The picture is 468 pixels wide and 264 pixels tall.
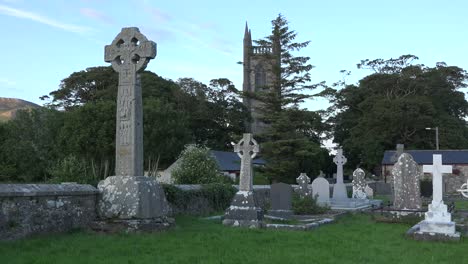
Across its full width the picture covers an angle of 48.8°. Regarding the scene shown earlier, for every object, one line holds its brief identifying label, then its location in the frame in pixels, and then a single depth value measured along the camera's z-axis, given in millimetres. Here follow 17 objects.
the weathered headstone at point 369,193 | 31791
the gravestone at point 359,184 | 28109
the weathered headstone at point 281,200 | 16891
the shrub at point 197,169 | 26625
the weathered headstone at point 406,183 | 17203
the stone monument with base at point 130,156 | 10750
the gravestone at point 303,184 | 22683
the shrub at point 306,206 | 18609
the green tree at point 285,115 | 38031
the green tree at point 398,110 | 55438
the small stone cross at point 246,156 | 14664
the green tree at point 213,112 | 59781
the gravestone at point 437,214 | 11344
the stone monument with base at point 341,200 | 22750
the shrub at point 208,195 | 15405
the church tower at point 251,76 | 83250
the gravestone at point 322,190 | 22797
